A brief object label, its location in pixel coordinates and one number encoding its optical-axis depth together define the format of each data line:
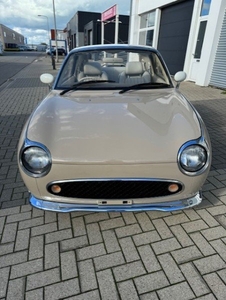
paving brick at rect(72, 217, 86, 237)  2.09
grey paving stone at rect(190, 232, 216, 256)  1.91
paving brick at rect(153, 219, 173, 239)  2.07
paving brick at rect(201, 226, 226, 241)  2.05
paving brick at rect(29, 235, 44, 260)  1.86
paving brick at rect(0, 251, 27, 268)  1.79
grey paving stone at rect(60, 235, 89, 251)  1.94
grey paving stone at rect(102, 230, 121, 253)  1.93
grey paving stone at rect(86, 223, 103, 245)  2.01
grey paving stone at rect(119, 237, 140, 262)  1.86
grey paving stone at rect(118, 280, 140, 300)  1.56
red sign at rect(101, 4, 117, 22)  16.93
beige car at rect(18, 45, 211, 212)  1.72
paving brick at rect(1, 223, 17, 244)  2.01
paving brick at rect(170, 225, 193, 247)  1.99
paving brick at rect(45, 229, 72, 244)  2.01
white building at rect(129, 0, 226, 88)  8.61
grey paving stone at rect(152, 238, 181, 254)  1.92
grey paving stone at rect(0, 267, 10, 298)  1.58
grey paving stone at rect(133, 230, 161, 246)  2.00
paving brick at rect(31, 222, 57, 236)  2.09
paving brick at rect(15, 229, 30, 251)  1.94
